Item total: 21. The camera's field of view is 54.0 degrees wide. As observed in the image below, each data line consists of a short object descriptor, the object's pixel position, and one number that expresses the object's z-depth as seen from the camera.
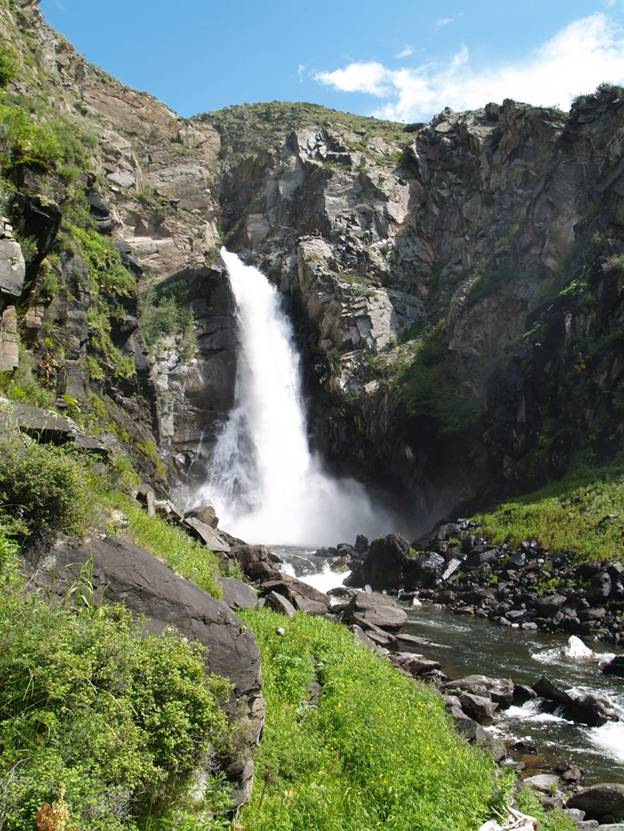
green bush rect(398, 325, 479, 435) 37.47
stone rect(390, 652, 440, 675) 12.79
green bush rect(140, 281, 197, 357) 42.72
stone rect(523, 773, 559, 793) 7.81
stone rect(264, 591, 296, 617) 12.31
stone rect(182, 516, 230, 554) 14.06
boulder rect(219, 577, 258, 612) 10.47
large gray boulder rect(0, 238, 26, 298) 10.16
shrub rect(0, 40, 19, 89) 19.06
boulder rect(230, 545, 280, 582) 16.14
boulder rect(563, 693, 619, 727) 10.80
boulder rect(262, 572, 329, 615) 14.54
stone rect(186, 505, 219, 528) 19.33
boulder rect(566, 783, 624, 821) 7.33
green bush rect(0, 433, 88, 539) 5.13
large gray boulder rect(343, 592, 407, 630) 16.34
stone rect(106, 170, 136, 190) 48.60
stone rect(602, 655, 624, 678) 13.70
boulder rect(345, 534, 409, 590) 25.28
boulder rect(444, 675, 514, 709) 11.73
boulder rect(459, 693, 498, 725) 10.60
